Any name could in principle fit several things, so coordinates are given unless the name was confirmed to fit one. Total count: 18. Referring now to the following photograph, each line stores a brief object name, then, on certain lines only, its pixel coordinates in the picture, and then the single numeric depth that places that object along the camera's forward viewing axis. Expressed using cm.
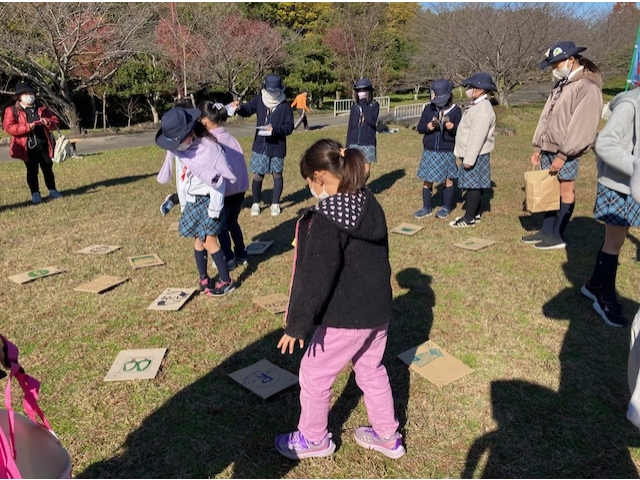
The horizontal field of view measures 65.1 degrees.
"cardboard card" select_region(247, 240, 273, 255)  543
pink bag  136
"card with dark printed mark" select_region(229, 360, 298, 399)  299
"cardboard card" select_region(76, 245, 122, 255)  543
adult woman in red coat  728
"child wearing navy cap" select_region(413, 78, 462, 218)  624
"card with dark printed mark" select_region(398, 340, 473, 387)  311
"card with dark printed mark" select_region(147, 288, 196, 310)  409
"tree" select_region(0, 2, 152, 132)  1480
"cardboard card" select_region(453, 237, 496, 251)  545
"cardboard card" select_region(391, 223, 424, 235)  601
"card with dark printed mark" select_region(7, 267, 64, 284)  466
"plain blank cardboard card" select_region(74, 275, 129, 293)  443
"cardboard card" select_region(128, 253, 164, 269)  504
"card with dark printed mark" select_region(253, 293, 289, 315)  401
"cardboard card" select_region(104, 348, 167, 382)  315
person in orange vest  1773
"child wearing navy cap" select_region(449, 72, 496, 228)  558
